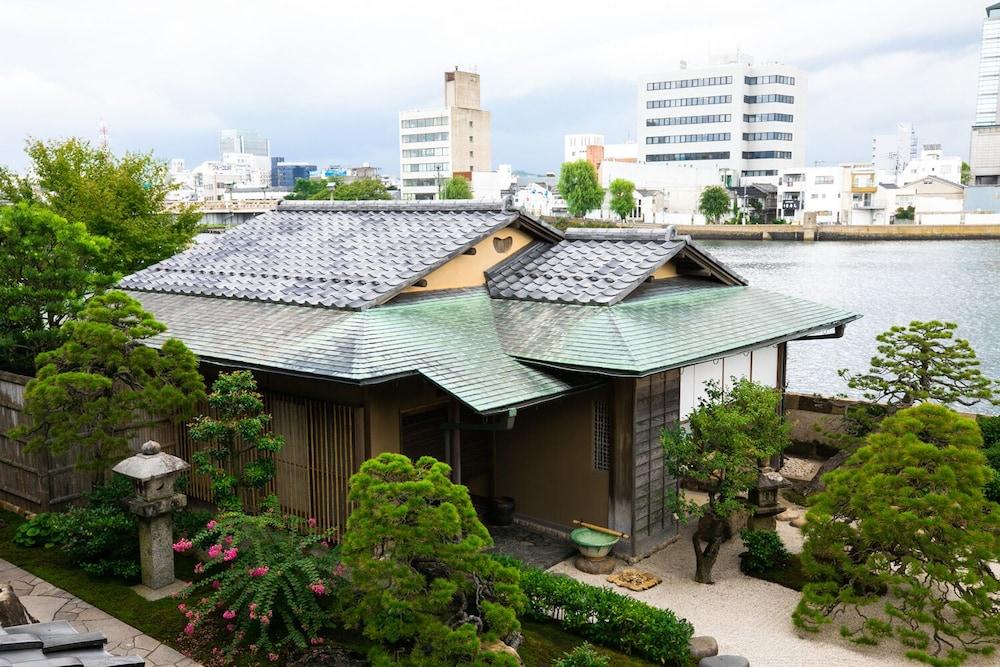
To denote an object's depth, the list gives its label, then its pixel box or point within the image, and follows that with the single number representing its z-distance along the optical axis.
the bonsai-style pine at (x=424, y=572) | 7.87
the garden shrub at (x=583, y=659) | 9.12
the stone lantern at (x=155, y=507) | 10.70
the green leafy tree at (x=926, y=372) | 15.78
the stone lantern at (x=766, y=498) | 13.86
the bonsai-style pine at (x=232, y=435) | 10.48
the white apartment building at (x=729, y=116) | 110.88
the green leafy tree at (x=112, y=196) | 22.77
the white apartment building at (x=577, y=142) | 167.31
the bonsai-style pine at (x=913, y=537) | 10.03
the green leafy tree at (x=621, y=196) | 92.56
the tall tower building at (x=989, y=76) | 142.50
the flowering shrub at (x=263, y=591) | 9.37
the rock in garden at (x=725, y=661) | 9.52
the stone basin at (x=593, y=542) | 12.51
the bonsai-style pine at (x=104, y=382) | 11.53
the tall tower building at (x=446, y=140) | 112.75
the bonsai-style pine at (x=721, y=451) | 11.83
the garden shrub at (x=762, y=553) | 12.69
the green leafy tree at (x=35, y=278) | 13.65
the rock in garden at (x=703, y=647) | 9.95
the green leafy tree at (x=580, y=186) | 91.69
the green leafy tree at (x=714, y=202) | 94.38
